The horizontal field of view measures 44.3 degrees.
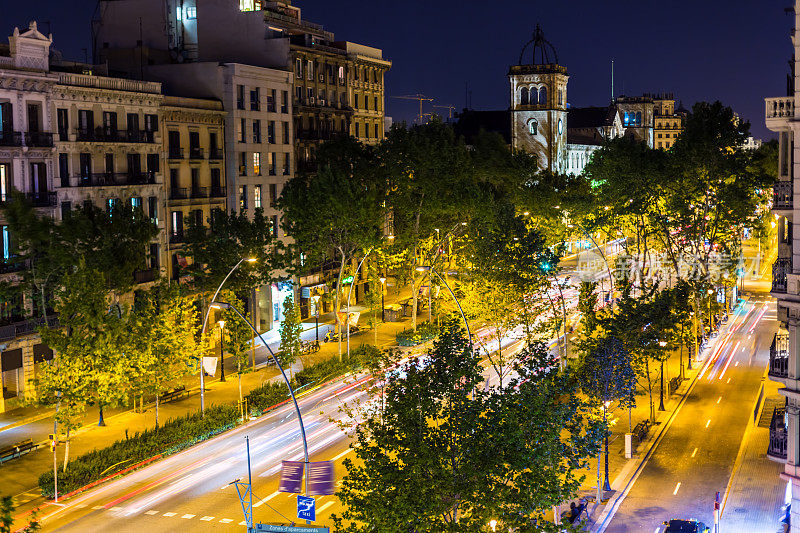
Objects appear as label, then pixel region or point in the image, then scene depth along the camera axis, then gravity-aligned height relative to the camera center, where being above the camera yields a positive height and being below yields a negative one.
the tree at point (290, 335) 60.60 -7.35
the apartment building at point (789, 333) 35.19 -4.47
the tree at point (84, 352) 44.25 -6.07
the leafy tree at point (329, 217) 71.69 +0.11
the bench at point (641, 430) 50.75 -11.36
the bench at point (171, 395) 57.74 -10.28
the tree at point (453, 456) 26.48 -6.68
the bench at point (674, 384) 61.72 -10.87
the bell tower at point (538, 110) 150.75 +16.42
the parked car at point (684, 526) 35.25 -11.31
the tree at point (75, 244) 51.69 -1.11
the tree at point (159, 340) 49.88 -6.22
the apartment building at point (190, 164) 71.38 +4.33
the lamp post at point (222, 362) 61.42 -9.19
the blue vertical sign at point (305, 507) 32.06 -9.51
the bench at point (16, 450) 46.16 -10.74
